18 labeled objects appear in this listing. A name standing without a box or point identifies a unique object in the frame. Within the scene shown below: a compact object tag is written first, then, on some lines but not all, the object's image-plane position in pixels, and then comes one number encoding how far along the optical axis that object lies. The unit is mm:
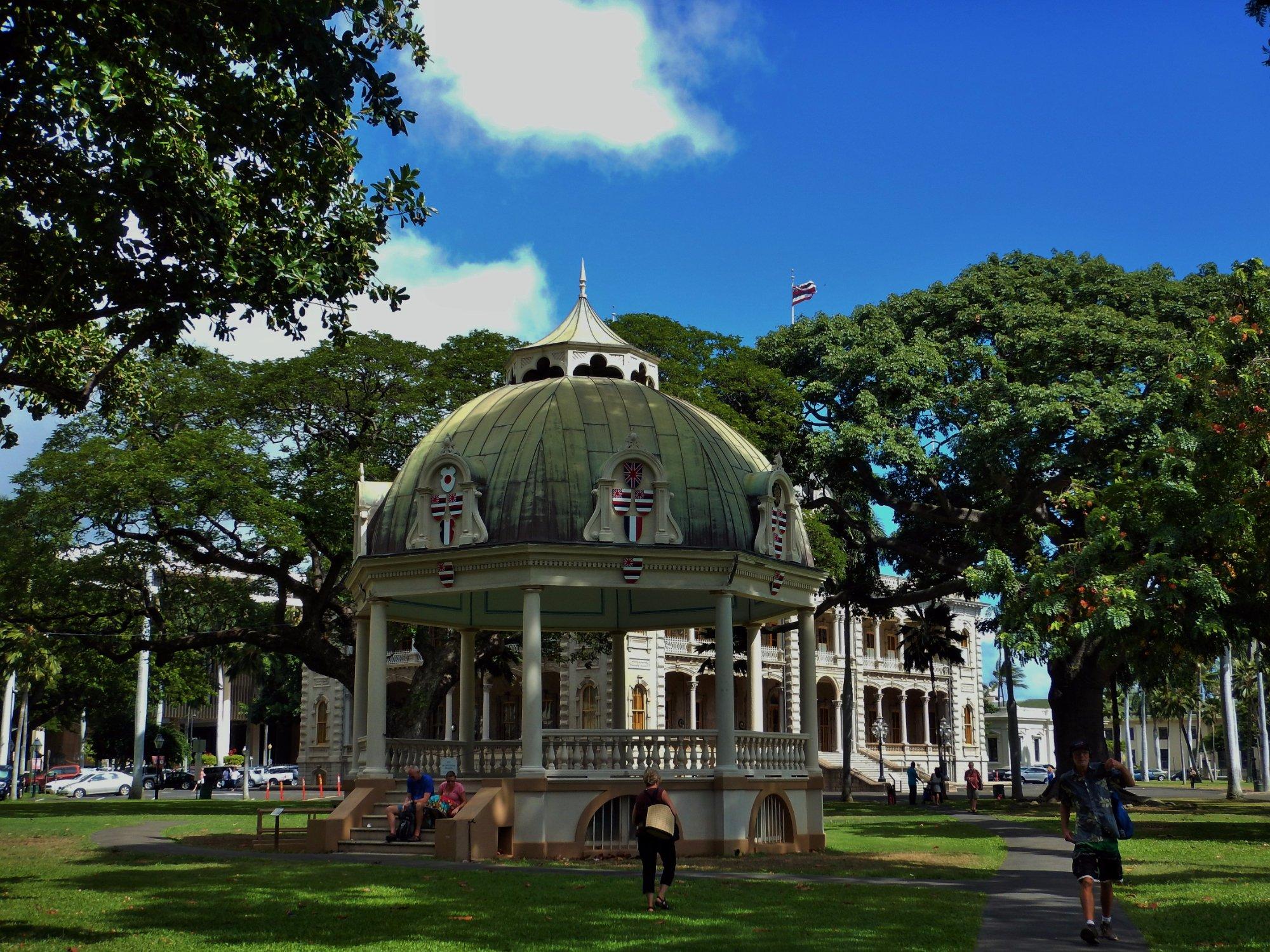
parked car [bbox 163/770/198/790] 74062
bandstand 22828
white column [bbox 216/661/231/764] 76312
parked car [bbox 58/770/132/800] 66875
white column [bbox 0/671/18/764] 63406
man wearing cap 12953
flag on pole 75375
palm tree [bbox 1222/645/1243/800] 62031
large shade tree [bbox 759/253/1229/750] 35688
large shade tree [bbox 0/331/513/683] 35500
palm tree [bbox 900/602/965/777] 51219
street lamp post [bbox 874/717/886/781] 77000
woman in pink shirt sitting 22844
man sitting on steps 23188
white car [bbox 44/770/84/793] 68250
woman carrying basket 15086
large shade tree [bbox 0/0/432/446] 14867
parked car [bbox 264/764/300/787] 80375
